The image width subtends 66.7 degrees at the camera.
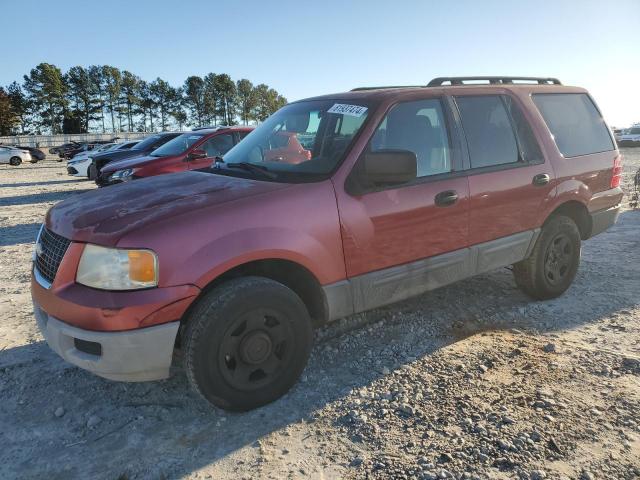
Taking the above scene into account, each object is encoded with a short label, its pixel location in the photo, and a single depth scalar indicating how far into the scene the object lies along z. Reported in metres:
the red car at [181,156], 10.00
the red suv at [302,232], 2.59
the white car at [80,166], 19.62
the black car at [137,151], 13.28
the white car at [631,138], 33.62
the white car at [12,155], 32.69
